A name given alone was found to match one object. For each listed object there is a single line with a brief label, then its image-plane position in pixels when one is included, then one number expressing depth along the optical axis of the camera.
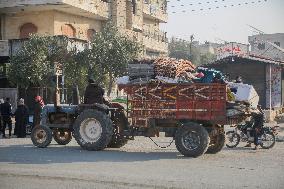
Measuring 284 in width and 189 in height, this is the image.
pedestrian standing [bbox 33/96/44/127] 17.78
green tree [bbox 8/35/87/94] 24.78
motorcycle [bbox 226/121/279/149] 13.56
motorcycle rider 13.31
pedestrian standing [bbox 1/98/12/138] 18.56
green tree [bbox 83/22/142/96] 27.23
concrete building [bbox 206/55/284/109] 30.78
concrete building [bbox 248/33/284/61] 60.89
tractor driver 12.53
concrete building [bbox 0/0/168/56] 32.56
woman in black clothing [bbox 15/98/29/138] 17.82
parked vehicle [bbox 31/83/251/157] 11.20
